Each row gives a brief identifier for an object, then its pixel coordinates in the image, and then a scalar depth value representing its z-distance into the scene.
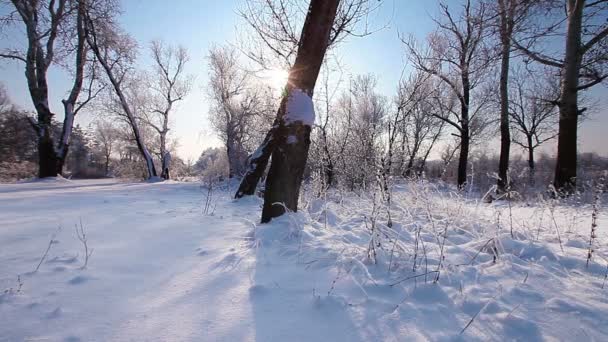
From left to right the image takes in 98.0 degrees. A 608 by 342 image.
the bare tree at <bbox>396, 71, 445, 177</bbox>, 19.35
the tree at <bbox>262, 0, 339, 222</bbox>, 3.10
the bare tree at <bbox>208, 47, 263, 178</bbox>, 17.23
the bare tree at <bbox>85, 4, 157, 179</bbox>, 9.35
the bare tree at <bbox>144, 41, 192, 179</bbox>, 16.59
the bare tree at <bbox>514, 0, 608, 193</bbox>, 5.90
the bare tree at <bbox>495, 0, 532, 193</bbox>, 8.12
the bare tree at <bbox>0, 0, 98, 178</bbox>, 8.29
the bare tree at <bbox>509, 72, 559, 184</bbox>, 18.72
